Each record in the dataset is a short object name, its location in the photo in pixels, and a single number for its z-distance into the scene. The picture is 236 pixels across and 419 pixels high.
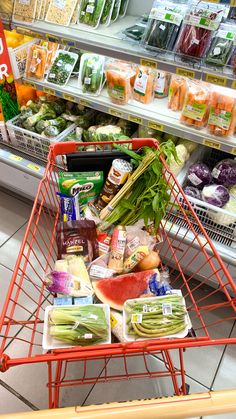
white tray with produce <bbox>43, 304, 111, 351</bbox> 1.01
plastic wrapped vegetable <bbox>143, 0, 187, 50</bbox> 1.41
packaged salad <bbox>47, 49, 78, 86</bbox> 2.01
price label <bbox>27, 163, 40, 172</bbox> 2.13
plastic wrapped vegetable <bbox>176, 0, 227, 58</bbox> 1.32
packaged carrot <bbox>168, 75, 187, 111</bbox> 1.75
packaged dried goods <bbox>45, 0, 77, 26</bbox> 1.70
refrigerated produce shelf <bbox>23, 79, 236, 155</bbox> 1.60
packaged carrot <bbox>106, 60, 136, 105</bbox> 1.80
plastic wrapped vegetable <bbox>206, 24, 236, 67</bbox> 1.31
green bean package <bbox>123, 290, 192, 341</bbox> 1.03
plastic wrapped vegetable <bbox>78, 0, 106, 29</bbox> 1.72
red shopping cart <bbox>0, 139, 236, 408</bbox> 0.87
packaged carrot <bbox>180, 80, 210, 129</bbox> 1.60
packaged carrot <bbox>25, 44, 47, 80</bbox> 2.03
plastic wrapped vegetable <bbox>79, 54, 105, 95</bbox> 1.93
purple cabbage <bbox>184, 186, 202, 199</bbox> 1.76
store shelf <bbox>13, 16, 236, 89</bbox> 1.30
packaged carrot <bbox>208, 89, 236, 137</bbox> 1.54
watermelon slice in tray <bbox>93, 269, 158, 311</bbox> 1.22
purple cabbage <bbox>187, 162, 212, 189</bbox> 1.78
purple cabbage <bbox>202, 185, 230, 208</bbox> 1.67
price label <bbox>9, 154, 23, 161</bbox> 2.20
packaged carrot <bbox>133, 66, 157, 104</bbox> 1.81
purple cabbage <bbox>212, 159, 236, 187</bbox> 1.77
